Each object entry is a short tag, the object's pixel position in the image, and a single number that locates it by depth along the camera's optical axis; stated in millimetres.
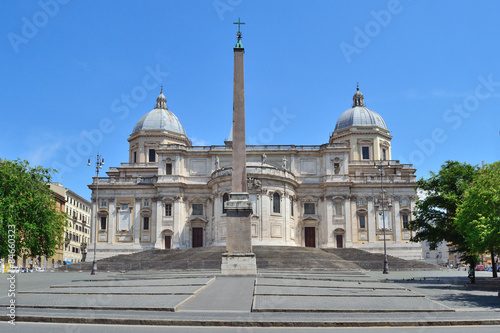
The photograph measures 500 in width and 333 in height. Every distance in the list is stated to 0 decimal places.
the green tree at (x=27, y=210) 41031
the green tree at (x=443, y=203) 32200
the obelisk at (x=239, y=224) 28953
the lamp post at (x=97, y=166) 42906
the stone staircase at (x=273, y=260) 44134
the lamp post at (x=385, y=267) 42219
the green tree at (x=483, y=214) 22469
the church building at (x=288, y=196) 64562
